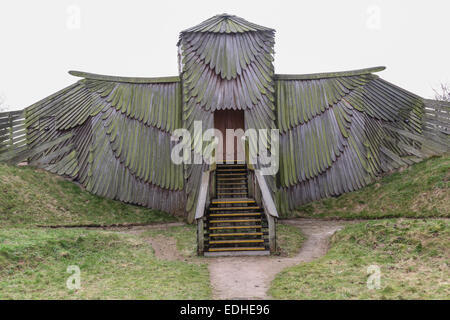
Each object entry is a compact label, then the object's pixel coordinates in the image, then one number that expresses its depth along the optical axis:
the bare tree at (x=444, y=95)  42.76
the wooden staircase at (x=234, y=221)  12.38
